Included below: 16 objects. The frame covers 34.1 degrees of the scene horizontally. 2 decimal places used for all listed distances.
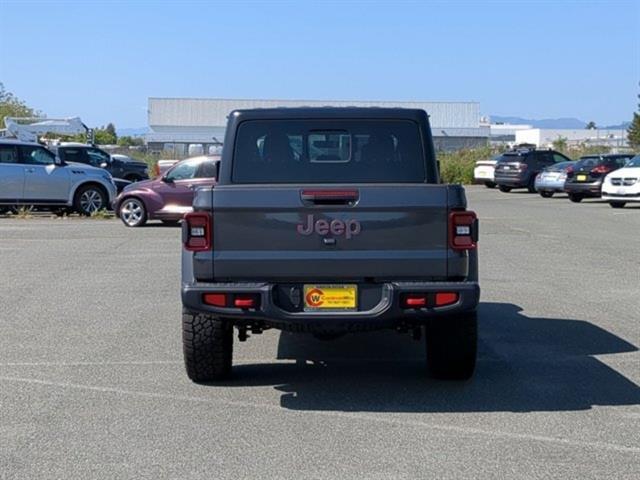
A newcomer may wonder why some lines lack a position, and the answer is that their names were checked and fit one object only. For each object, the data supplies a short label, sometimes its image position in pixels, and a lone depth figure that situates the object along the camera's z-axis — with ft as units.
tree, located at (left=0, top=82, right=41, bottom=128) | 215.10
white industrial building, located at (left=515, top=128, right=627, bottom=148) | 359.25
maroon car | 68.95
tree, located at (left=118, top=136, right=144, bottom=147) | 294.09
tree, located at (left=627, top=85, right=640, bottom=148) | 269.48
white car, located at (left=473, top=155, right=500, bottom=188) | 141.79
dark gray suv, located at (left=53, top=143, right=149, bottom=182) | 111.45
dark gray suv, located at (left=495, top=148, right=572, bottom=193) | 127.75
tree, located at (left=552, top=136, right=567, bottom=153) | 197.69
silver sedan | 114.01
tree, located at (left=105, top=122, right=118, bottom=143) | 437.95
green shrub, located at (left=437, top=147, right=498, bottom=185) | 163.53
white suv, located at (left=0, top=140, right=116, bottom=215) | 77.30
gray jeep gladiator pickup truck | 22.47
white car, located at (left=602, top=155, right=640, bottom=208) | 90.89
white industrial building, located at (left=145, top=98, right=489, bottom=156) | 250.57
